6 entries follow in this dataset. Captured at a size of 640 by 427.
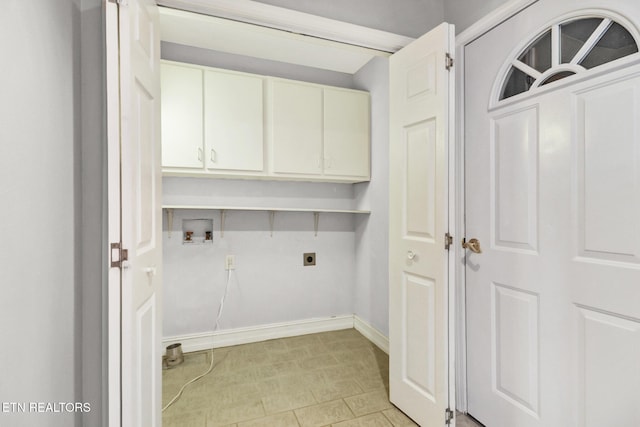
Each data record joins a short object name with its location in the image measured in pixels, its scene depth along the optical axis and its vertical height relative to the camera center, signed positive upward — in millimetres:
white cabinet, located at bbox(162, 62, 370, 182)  2355 +707
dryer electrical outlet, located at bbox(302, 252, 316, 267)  3051 -457
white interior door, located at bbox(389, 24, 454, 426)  1539 -83
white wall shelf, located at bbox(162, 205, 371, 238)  2514 +19
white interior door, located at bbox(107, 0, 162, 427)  951 +13
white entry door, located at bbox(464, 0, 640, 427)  1137 -26
